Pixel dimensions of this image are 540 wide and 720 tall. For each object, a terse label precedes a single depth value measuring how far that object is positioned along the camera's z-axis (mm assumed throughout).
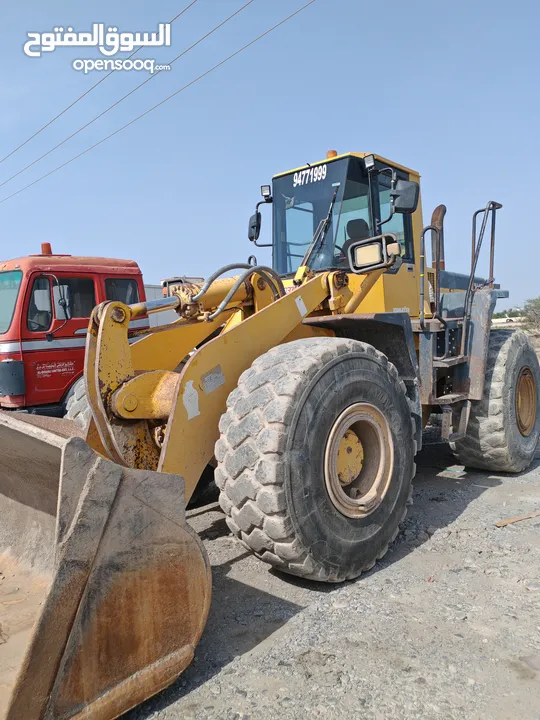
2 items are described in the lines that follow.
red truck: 7426
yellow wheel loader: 2076
